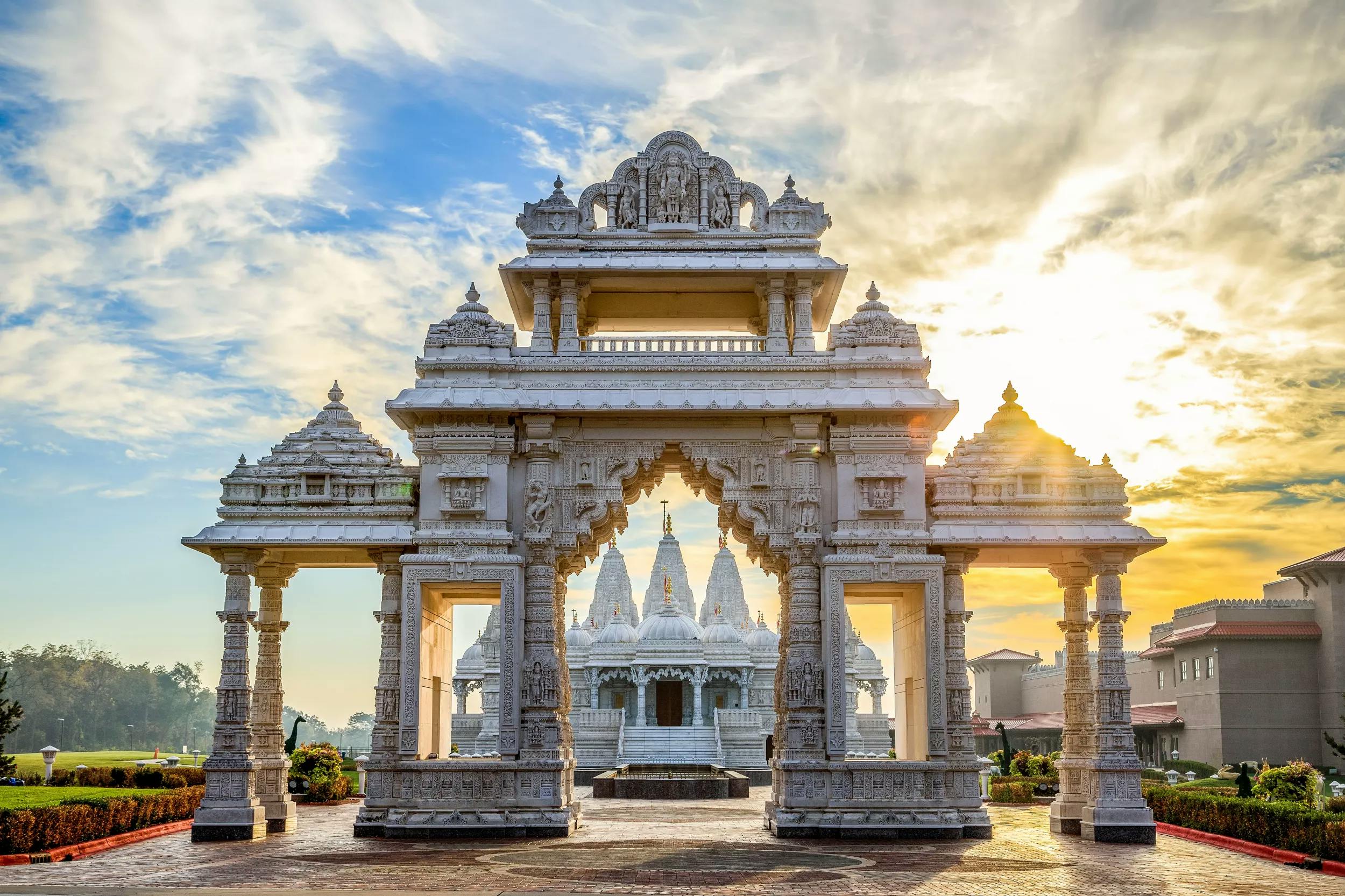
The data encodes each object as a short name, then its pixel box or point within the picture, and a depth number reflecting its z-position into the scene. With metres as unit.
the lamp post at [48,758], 30.59
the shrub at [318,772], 30.80
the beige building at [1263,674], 40.62
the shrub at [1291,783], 21.86
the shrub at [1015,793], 31.72
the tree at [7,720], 26.06
